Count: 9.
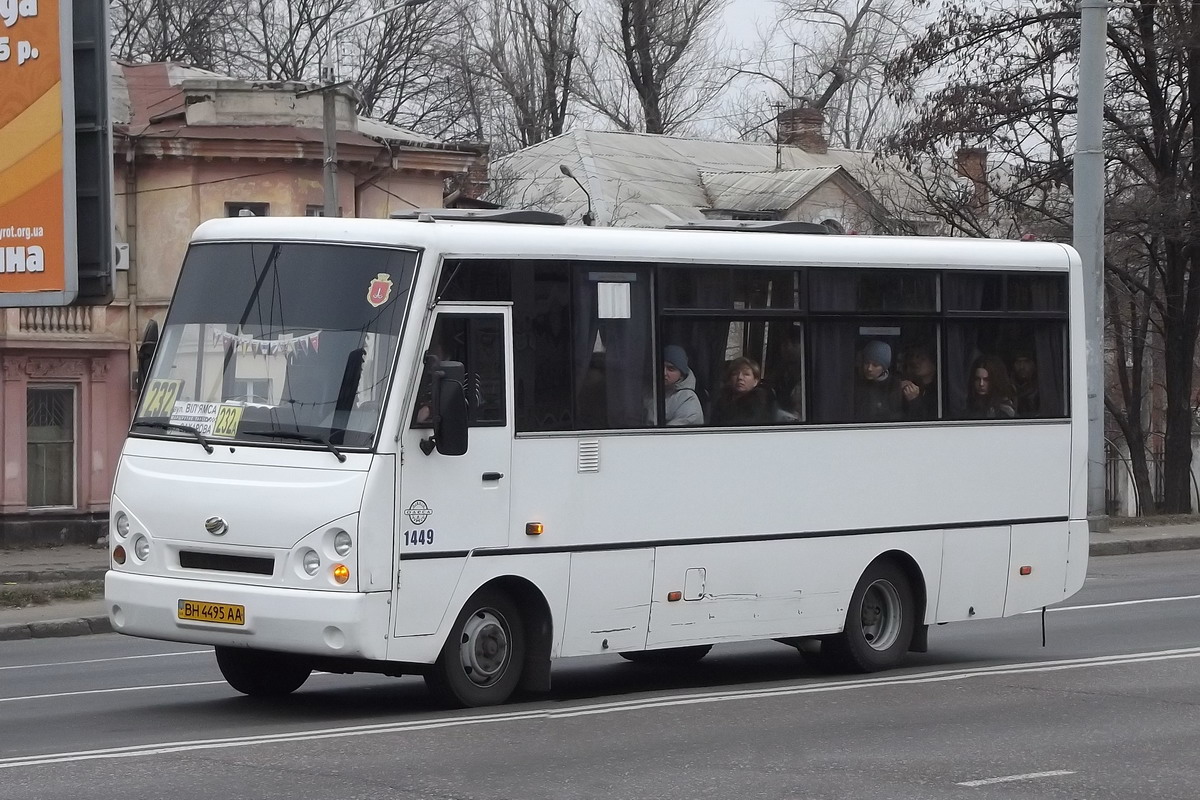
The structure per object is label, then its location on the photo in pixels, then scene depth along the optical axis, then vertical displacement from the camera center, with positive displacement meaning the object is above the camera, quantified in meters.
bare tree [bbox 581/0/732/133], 58.25 +11.25
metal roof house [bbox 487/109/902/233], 52.81 +6.88
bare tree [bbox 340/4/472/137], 51.84 +9.78
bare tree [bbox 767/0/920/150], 58.97 +11.01
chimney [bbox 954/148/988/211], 32.91 +4.33
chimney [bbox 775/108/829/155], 61.97 +9.51
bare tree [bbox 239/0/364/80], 50.44 +10.34
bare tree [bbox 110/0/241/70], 49.44 +10.35
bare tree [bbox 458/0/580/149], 57.16 +10.73
